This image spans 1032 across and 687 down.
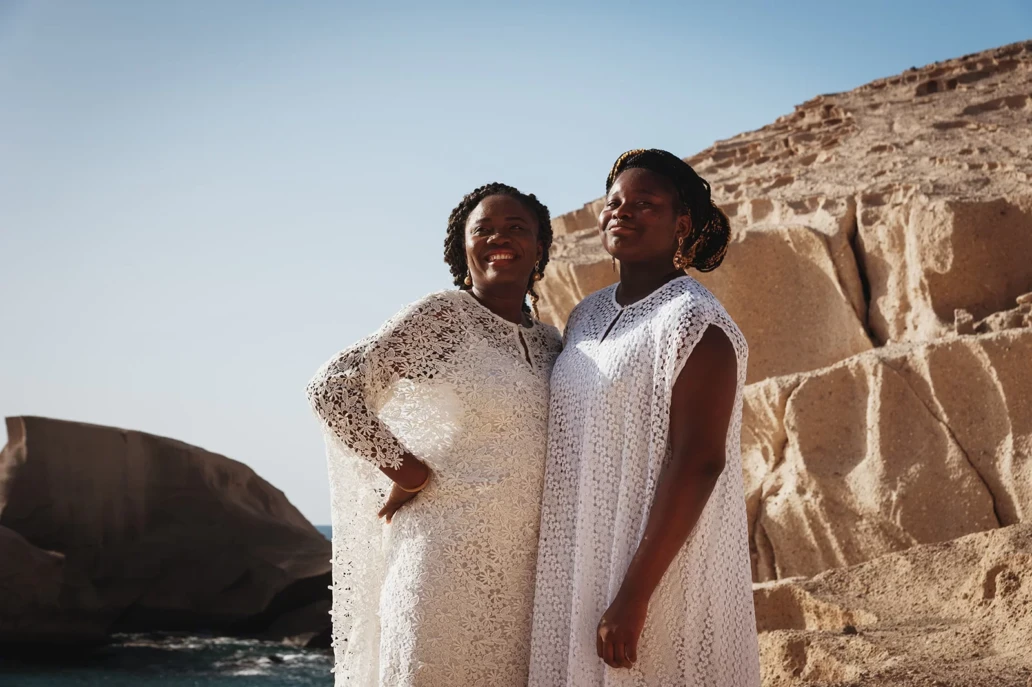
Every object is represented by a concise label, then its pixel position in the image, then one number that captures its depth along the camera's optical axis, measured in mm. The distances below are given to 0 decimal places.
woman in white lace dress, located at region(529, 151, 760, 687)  2422
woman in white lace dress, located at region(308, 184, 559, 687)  2660
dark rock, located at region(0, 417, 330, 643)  14570
